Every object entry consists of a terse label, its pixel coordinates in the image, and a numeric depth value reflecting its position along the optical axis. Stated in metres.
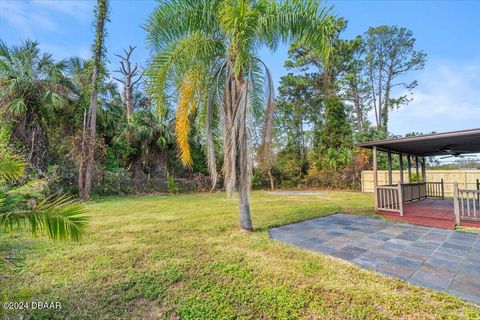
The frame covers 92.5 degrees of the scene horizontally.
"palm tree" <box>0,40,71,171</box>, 8.61
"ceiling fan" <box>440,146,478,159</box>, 7.99
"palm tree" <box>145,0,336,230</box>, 4.41
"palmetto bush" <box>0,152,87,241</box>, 1.74
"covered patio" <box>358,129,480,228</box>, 5.41
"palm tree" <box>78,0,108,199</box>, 9.88
